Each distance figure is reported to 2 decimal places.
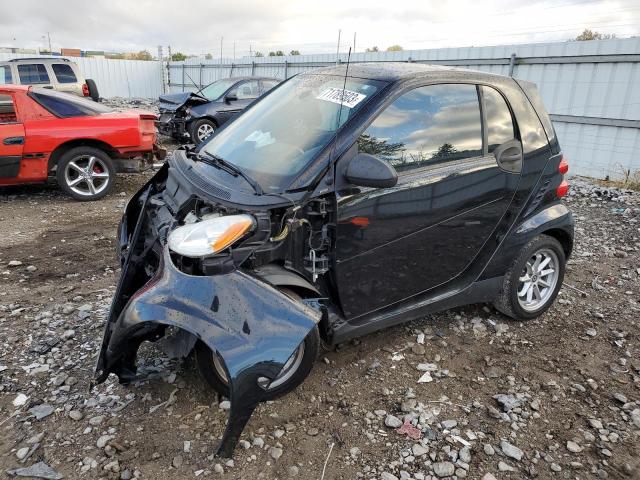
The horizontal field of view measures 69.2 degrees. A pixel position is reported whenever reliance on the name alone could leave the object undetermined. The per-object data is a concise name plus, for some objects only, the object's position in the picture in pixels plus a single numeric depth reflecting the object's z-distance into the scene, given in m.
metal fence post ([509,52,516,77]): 9.92
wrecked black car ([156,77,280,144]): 10.95
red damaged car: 6.27
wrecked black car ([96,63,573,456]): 2.21
